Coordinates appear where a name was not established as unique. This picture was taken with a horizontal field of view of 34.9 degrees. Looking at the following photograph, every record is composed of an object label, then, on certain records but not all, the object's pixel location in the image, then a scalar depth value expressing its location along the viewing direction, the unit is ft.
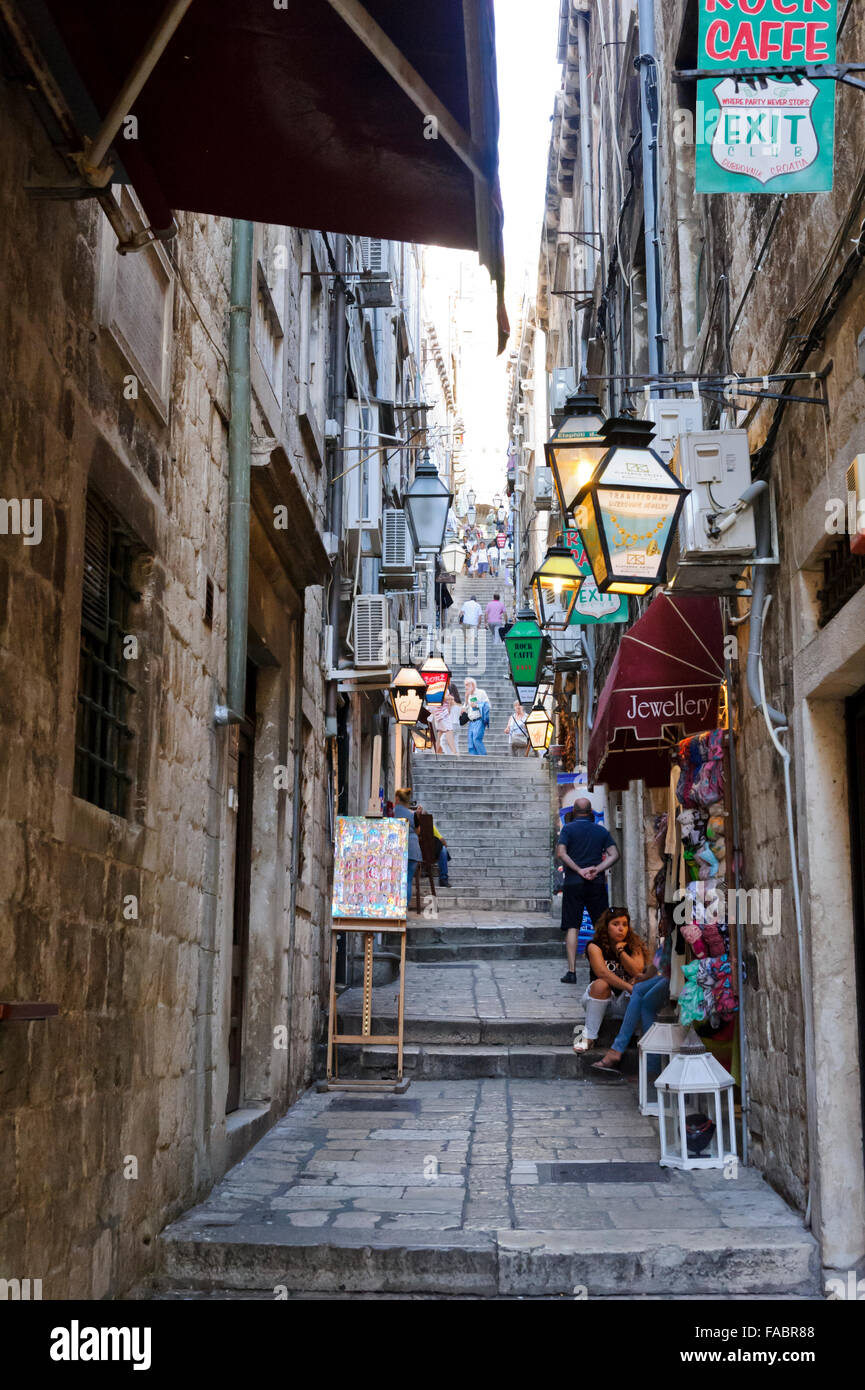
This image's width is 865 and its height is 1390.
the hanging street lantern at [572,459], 25.50
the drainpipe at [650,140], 36.06
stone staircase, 63.62
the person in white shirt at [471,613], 133.80
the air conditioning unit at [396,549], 57.52
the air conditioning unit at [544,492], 78.10
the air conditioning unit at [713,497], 22.59
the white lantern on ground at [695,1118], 24.07
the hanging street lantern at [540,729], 76.74
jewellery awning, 28.50
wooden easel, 33.01
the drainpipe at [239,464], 24.52
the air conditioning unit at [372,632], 44.04
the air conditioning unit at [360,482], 47.32
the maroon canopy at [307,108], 13.48
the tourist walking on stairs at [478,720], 98.94
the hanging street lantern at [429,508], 46.32
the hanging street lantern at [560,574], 40.45
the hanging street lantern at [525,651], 63.21
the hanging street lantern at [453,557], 96.02
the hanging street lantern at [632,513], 21.71
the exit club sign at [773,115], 16.52
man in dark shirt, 44.29
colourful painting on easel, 33.24
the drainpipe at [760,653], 21.84
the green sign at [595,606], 42.29
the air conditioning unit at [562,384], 65.40
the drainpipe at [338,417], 44.16
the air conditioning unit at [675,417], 26.71
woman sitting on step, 33.91
